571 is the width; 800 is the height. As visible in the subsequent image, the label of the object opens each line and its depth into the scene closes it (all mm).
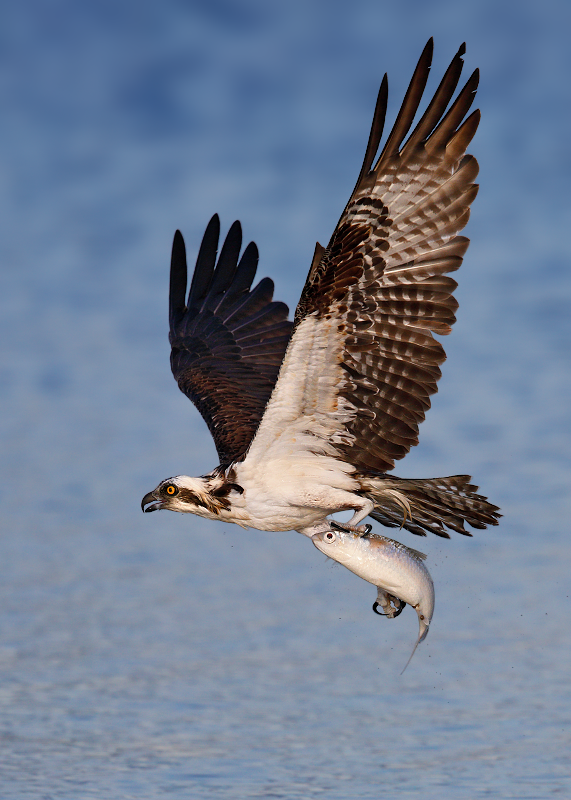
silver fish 15516
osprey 14664
